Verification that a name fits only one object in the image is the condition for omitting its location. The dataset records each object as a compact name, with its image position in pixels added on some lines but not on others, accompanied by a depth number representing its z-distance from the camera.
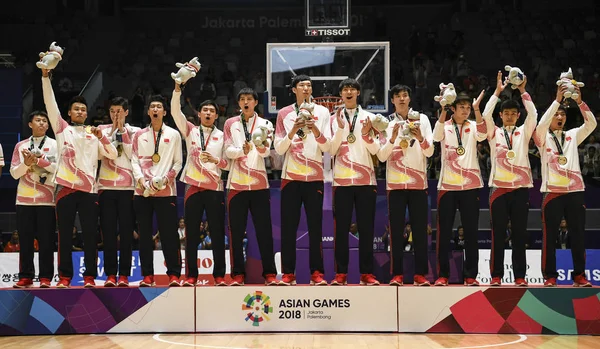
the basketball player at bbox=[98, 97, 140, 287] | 7.36
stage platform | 7.09
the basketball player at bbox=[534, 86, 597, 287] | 7.39
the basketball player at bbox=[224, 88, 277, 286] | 7.25
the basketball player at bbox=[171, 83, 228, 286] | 7.30
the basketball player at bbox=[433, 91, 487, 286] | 7.32
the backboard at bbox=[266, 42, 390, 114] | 9.23
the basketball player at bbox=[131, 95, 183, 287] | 7.31
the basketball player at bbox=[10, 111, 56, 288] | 7.42
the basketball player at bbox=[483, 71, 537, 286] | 7.36
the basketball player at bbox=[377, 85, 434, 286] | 7.24
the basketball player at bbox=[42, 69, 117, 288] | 7.23
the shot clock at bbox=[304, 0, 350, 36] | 9.51
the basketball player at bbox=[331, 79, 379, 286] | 7.19
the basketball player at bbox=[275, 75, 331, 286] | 7.20
